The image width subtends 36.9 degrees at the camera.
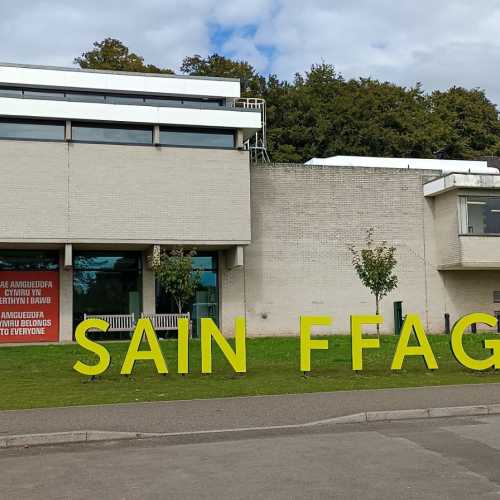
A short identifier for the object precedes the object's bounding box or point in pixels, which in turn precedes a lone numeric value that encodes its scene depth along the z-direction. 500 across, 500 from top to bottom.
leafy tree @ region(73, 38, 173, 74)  46.25
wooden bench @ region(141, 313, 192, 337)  27.89
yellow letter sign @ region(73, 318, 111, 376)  15.77
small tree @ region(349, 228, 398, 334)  25.55
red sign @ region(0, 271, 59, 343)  28.94
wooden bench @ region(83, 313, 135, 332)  28.00
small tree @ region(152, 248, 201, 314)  25.78
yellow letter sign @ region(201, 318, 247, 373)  16.30
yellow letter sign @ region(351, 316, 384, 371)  16.64
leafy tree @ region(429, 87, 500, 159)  52.38
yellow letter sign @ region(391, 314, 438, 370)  16.80
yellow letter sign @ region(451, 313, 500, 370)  16.80
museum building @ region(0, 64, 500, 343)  27.33
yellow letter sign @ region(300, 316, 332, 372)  16.42
